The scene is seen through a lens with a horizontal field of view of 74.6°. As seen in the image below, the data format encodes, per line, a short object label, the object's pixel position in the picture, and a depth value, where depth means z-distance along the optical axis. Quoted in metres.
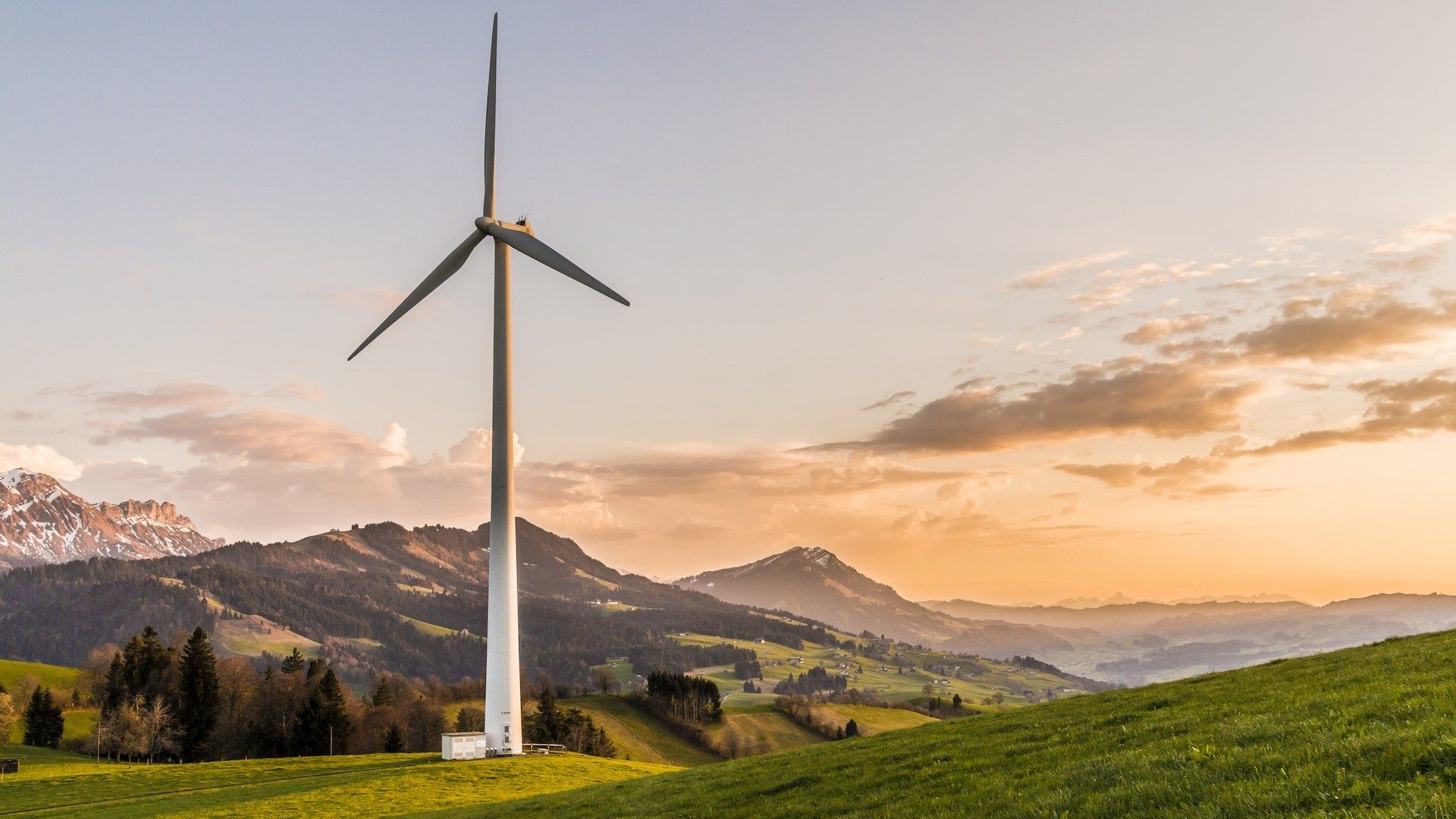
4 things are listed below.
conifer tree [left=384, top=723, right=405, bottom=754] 144.38
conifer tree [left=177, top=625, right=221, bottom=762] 135.88
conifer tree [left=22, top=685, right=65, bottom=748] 154.38
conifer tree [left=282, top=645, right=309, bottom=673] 161.21
